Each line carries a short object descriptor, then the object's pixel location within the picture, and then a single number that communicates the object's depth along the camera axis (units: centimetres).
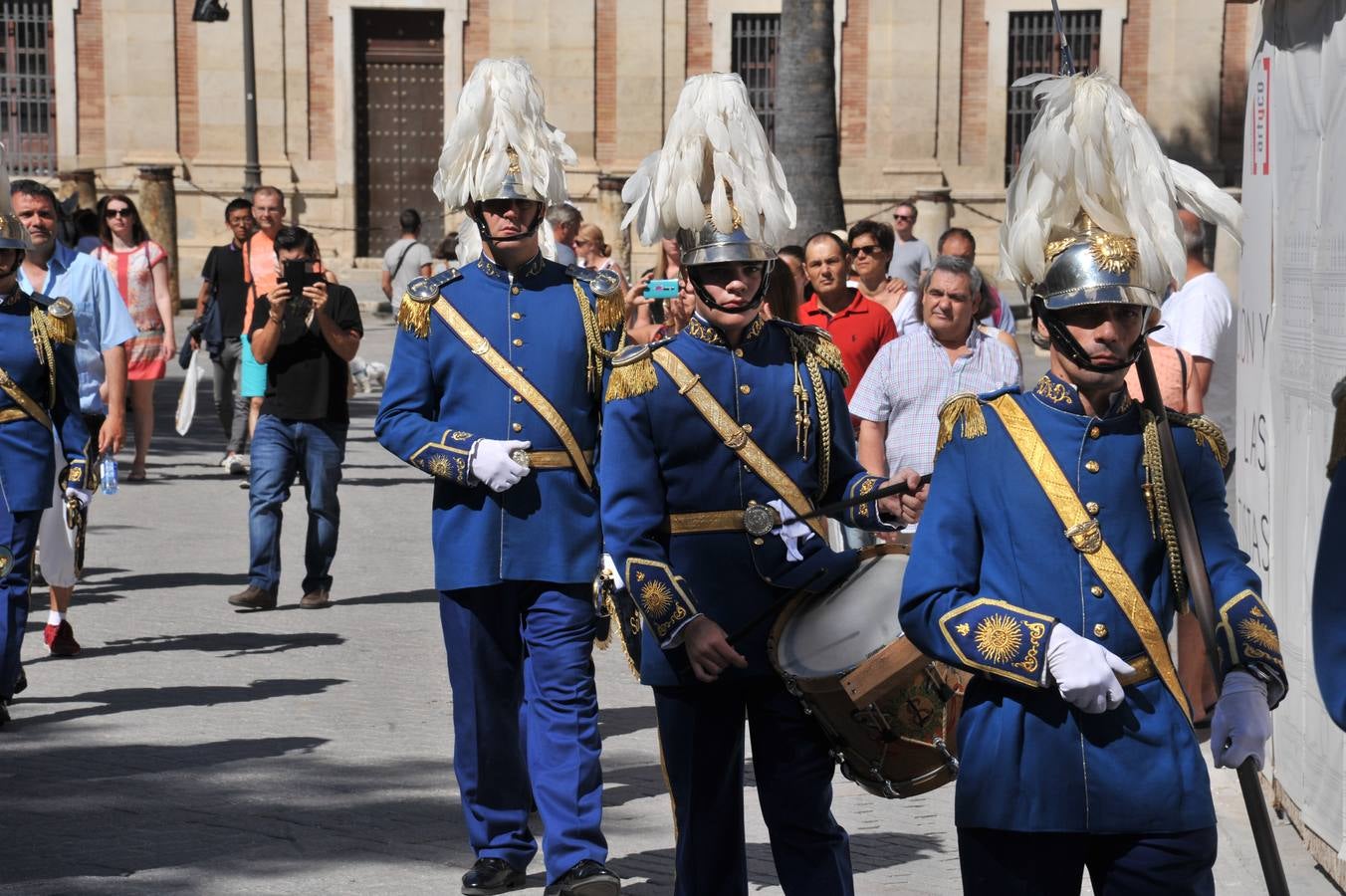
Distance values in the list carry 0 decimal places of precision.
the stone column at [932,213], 3316
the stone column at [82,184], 3080
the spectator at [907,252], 1911
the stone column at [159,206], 3016
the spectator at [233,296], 1620
